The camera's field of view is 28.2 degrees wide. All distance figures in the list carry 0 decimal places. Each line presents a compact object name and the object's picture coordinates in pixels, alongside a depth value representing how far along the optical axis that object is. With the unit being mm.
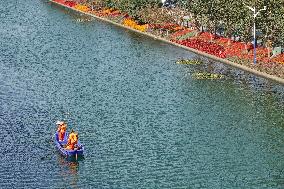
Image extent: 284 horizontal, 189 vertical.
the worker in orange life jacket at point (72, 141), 48406
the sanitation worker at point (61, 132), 50969
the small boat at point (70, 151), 47906
